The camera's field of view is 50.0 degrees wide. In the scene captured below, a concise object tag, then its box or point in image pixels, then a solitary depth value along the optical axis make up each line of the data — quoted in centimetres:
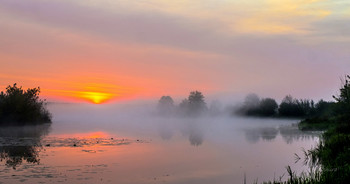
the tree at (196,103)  15069
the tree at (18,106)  5569
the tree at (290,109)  10044
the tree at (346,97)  3344
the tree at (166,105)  16700
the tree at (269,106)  10838
